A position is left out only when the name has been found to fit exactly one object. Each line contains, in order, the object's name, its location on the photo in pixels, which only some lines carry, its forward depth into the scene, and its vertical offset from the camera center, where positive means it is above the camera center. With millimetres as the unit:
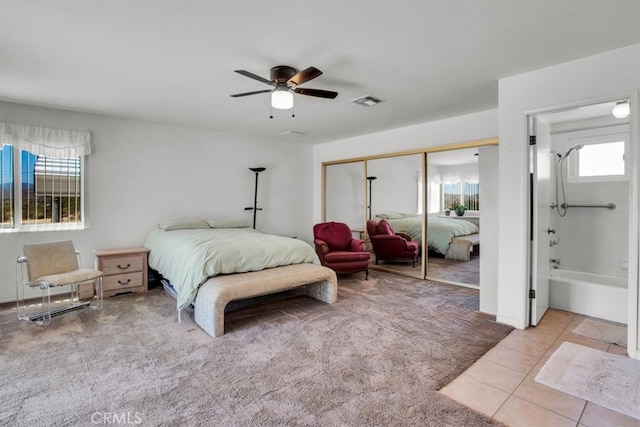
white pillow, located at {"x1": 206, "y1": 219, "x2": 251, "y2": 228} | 5160 -152
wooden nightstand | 4043 -736
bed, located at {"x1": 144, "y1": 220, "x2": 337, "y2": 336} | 3076 -571
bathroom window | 4035 +751
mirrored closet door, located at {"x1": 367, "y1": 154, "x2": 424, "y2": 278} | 5191 +154
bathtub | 3209 -852
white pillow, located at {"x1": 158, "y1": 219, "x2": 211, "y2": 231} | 4683 -168
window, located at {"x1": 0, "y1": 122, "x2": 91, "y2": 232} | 3865 +460
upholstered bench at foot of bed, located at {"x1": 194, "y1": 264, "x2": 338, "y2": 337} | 2893 -726
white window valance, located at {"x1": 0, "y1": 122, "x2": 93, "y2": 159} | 3809 +927
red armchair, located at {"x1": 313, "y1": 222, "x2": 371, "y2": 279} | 4855 -562
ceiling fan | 2766 +1138
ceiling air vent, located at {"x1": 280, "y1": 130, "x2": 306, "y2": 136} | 5543 +1452
